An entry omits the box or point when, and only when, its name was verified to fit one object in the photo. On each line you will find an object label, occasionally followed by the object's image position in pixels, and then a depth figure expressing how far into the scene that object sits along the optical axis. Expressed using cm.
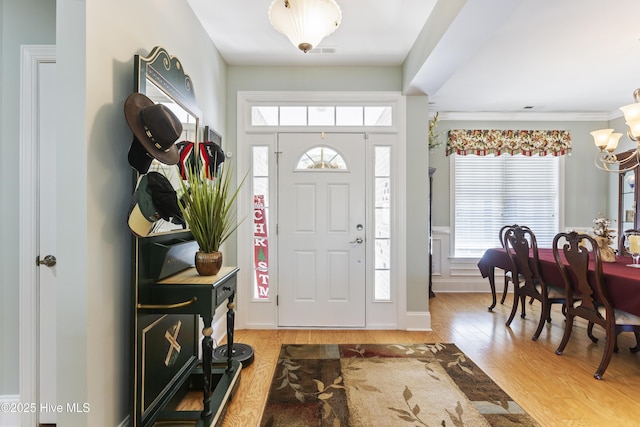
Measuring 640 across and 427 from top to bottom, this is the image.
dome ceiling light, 163
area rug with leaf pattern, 189
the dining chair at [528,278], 306
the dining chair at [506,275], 378
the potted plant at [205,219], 181
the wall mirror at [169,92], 164
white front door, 334
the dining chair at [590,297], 238
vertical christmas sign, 338
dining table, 225
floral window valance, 480
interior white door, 169
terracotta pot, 185
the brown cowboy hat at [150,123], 146
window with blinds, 489
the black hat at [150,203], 152
